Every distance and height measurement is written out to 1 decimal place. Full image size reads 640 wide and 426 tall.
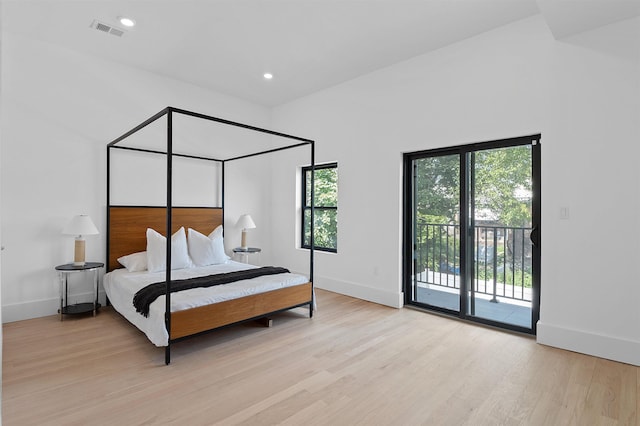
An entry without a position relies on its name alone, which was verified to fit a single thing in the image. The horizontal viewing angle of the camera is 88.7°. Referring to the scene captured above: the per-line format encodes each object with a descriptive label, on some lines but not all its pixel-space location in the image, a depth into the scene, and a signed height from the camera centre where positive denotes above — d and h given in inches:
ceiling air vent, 123.3 +72.0
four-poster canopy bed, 101.1 -26.3
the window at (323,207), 191.0 +4.8
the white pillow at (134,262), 147.2 -21.9
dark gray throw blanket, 107.2 -25.5
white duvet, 101.9 -27.7
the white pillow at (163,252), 146.9 -17.5
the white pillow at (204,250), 161.3 -17.9
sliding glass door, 123.6 -6.5
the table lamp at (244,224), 191.3 -5.7
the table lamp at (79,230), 132.8 -6.8
